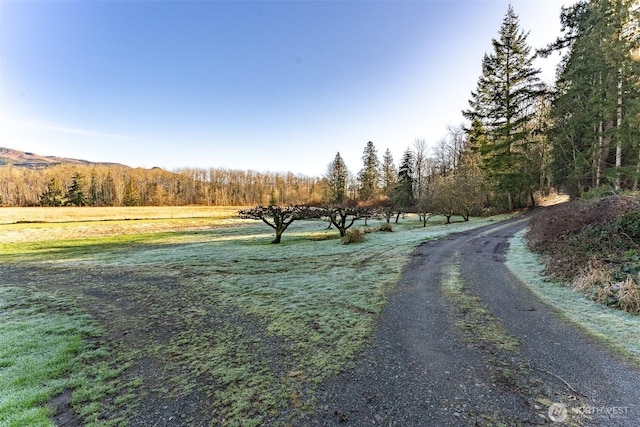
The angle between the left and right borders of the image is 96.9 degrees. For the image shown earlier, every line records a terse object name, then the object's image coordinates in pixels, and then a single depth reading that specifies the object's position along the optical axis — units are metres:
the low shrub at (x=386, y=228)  23.53
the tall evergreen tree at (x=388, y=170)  67.09
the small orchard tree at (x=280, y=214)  19.80
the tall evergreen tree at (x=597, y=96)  13.77
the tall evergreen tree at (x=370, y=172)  67.56
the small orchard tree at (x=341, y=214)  20.56
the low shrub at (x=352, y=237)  17.11
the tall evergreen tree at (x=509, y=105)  29.48
